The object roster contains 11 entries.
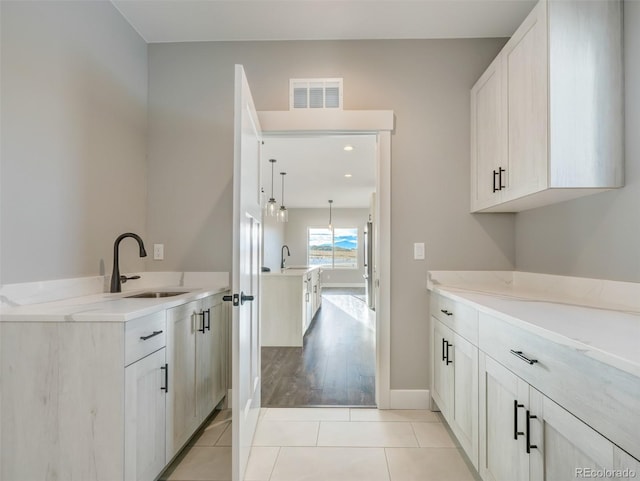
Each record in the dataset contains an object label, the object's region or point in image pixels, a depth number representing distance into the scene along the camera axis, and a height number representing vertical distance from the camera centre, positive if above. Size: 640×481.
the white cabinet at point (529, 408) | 0.84 -0.53
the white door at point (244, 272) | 1.64 -0.15
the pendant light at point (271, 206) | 5.58 +0.66
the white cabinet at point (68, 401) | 1.31 -0.61
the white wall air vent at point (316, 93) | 2.51 +1.13
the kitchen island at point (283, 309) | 4.23 -0.80
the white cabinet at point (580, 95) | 1.58 +0.71
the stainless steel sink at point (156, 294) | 2.17 -0.33
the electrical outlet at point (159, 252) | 2.55 -0.06
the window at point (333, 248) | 11.62 -0.09
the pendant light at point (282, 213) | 6.47 +0.61
